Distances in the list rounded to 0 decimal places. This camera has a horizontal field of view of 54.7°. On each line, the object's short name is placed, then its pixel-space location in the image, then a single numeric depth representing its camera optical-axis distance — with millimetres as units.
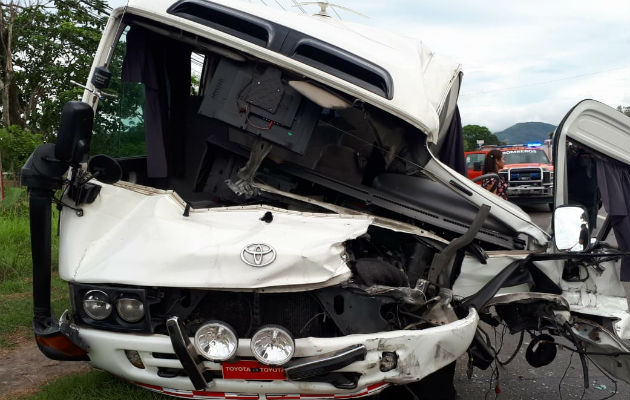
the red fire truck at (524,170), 16922
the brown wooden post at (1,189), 10529
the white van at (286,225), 2953
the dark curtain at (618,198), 3867
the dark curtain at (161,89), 3979
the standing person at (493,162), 8758
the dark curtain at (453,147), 5203
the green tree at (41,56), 16500
